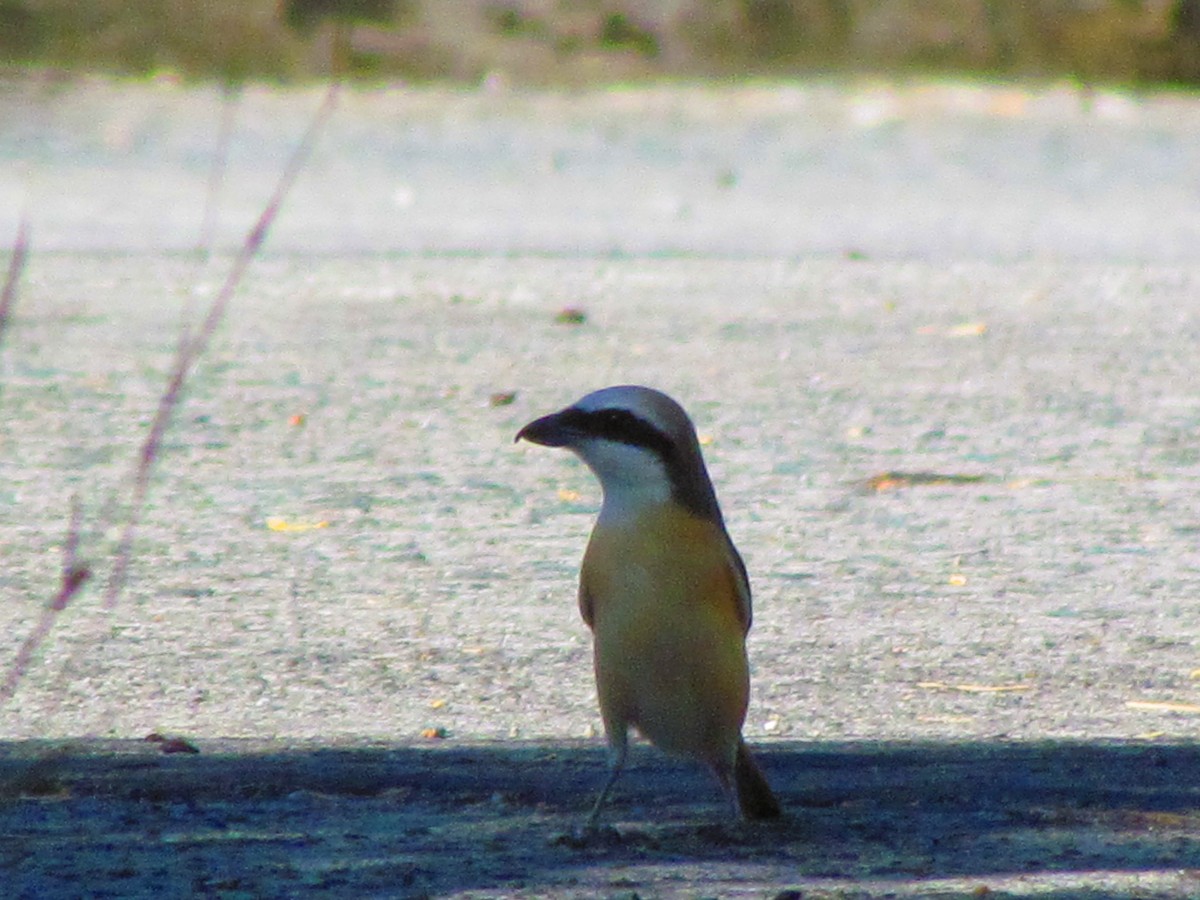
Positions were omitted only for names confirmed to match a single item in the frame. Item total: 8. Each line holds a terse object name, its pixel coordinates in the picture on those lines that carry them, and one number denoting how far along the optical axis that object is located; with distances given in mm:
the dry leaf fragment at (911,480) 15039
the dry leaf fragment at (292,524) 13719
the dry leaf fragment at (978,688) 10453
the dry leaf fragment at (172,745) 9195
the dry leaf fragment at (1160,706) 10164
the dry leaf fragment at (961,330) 20719
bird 8016
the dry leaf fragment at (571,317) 21078
